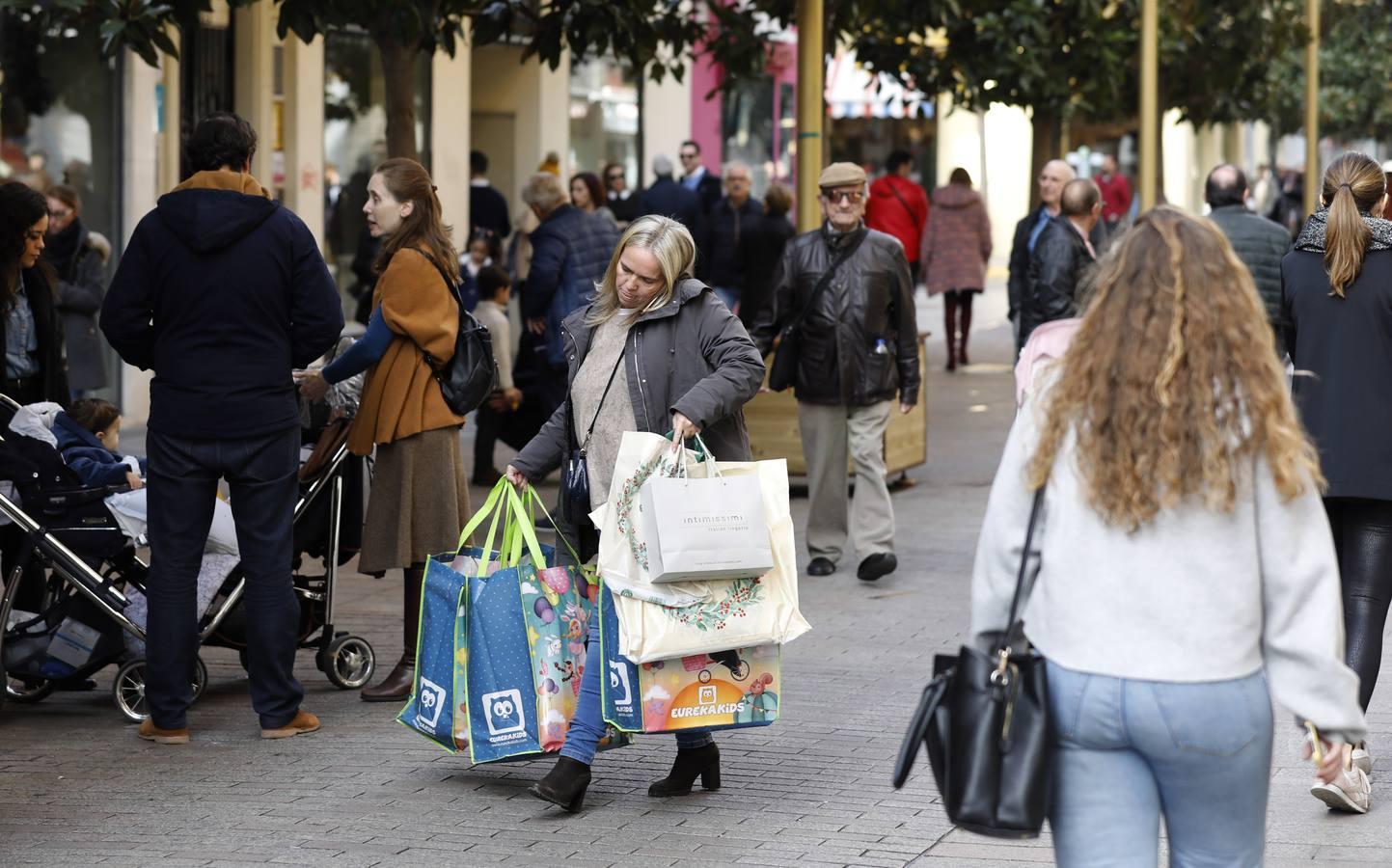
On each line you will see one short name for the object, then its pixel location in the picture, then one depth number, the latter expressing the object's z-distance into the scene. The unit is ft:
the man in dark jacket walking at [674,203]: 59.16
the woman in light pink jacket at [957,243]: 65.77
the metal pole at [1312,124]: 83.91
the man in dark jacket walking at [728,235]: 58.39
